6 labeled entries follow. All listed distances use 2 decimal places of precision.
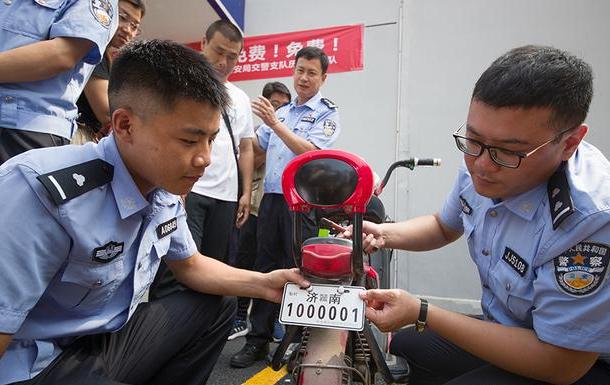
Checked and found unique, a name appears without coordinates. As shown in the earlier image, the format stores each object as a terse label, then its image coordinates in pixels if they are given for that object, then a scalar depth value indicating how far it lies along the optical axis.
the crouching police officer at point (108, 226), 0.90
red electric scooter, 1.02
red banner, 4.02
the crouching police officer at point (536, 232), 0.98
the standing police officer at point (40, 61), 1.33
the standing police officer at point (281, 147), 2.28
